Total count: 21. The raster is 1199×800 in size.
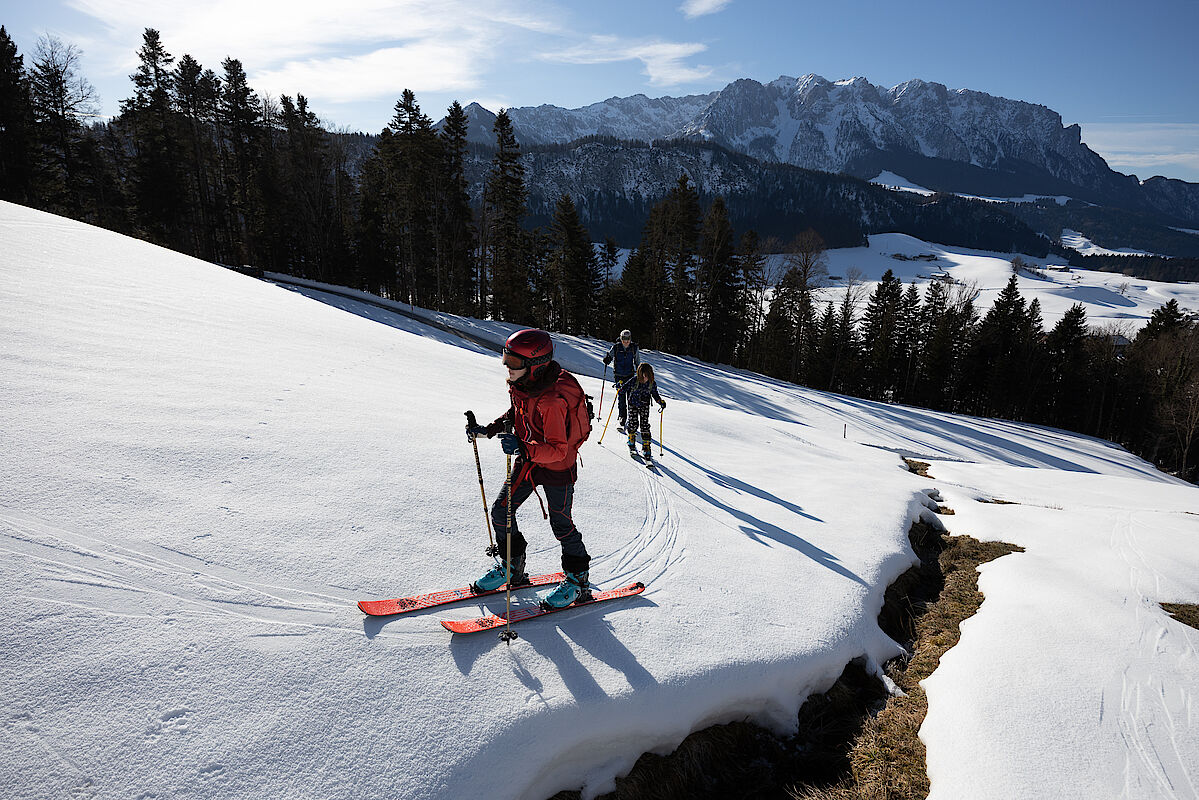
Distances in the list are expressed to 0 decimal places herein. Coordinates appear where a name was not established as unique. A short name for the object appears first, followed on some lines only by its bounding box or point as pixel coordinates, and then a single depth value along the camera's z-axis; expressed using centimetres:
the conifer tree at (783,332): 4832
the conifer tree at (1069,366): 4556
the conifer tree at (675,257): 4059
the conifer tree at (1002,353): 4597
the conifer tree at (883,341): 4872
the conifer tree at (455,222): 3575
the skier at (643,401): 1014
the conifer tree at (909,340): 4884
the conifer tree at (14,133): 2800
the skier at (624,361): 1101
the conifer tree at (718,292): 4153
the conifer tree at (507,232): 3612
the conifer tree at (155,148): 3366
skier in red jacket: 447
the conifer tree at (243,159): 3775
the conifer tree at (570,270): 4222
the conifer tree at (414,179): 3422
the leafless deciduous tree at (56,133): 2998
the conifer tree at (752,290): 4544
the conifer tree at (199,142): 3562
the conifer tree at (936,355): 4672
